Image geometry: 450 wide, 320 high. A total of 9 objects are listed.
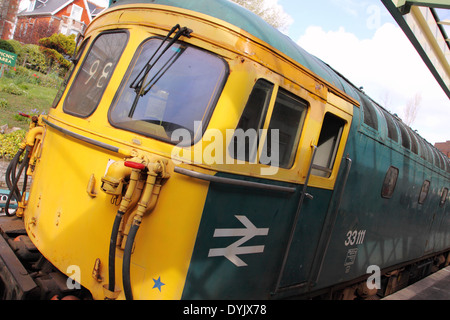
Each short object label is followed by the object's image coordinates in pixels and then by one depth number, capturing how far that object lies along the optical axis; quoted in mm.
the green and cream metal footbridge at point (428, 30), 4266
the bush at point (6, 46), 21219
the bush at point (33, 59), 21578
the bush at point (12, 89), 14133
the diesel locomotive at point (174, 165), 2807
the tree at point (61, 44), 25588
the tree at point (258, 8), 24406
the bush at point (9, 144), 9133
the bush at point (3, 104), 12570
